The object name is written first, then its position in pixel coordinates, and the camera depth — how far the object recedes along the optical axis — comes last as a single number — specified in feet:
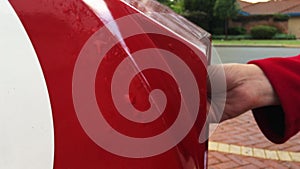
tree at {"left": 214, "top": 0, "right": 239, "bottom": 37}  84.41
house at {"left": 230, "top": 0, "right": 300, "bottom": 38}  93.76
